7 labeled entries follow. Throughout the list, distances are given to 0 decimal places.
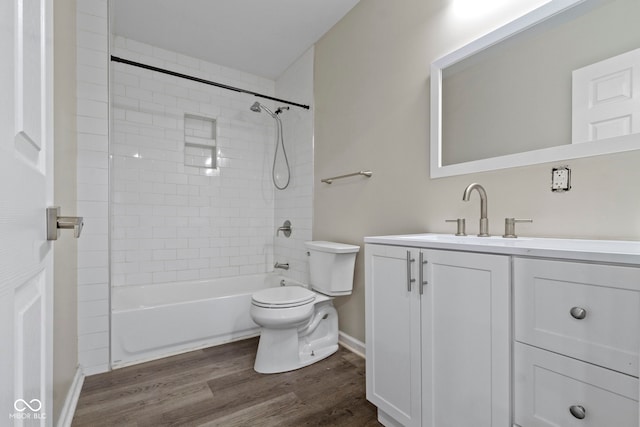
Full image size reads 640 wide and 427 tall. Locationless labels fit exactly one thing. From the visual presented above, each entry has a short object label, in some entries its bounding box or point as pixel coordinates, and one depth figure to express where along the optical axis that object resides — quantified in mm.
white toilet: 1859
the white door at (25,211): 415
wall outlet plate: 1182
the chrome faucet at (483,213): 1366
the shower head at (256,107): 2707
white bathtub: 2000
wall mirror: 1090
